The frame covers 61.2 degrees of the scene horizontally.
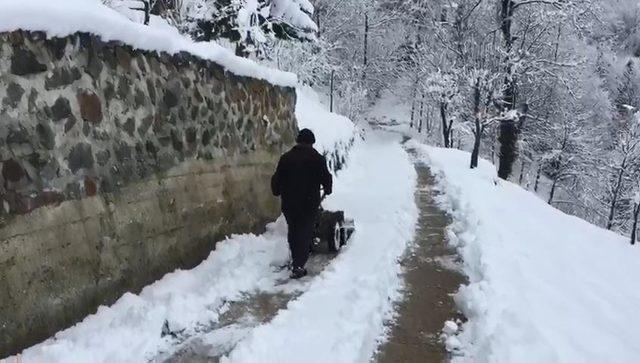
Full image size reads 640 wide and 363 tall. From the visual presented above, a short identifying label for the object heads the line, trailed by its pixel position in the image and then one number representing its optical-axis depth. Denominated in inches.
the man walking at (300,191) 263.0
